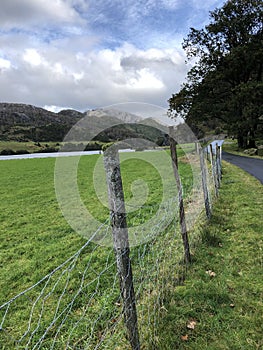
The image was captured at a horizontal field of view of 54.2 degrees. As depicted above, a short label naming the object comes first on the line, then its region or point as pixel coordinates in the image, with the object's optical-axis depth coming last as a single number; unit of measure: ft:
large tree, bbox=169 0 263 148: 86.74
